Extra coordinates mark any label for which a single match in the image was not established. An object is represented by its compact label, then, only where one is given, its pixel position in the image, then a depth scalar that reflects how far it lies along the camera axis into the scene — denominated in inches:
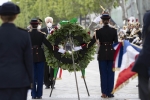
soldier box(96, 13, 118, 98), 583.2
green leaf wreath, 582.9
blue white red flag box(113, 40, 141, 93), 455.2
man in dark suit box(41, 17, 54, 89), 703.7
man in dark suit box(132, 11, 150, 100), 339.0
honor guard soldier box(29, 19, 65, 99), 586.9
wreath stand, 581.1
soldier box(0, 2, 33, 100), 343.6
